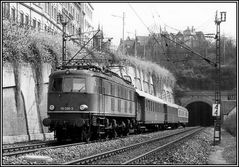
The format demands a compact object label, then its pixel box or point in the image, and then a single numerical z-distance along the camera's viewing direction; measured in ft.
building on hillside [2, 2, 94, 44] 138.02
